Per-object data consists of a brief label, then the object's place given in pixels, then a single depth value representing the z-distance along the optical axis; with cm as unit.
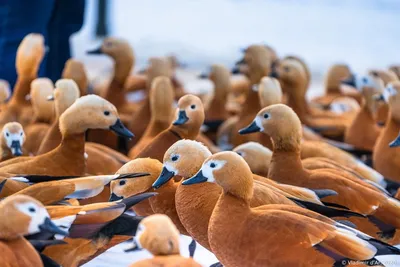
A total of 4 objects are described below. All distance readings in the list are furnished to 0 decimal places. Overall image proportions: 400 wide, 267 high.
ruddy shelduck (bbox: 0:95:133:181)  814
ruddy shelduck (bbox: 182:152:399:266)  629
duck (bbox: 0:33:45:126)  1100
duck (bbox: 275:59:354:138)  1233
